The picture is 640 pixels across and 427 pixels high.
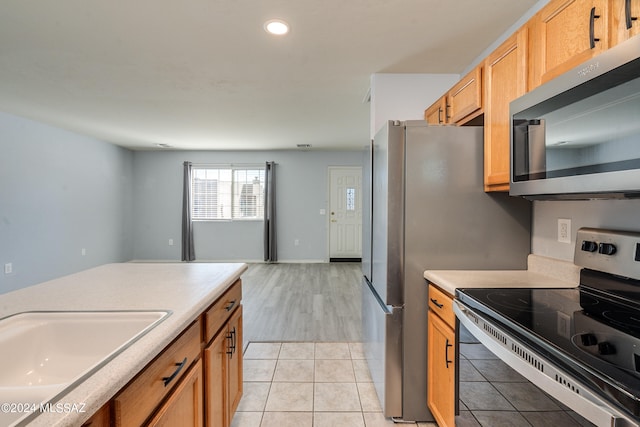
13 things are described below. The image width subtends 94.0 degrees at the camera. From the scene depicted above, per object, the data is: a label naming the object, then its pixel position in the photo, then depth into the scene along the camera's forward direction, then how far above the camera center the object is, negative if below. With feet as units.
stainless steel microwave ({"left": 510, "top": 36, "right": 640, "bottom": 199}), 2.77 +0.89
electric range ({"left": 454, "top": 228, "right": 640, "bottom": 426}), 2.14 -1.20
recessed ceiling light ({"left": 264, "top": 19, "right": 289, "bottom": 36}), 6.30 +3.96
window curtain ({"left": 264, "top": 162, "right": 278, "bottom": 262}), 20.70 -0.40
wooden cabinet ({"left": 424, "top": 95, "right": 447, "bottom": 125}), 7.02 +2.49
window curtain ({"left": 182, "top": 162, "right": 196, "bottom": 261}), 20.77 -0.70
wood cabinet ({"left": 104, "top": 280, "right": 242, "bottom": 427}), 2.41 -1.88
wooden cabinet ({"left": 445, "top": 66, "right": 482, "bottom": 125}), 5.55 +2.26
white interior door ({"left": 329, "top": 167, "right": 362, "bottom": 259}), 21.36 -0.17
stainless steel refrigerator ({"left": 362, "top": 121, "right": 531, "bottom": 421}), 5.47 -0.36
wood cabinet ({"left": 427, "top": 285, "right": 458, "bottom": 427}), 4.45 -2.42
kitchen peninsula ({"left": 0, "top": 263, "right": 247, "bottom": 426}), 1.98 -1.15
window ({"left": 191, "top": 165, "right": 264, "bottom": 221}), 21.31 +1.16
